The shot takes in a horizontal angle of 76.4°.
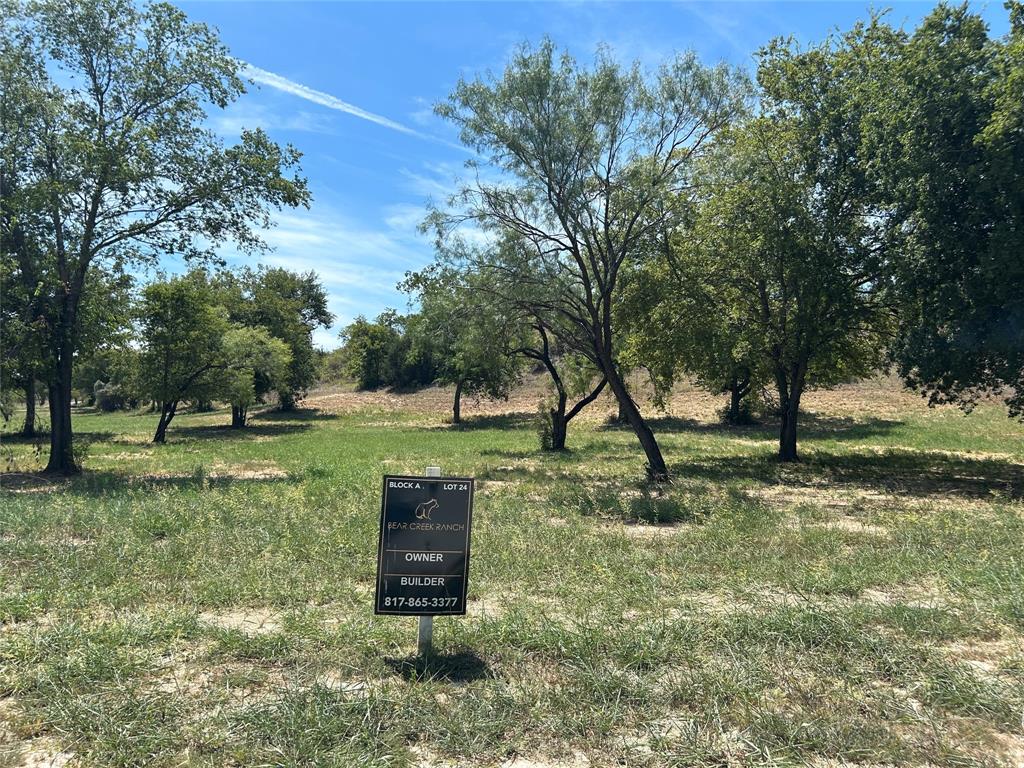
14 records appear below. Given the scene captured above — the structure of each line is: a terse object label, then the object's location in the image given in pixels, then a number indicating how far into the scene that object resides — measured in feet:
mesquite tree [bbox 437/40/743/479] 45.29
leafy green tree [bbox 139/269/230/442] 111.55
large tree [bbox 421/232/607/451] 50.42
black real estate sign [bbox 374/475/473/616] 14.37
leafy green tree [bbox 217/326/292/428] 120.47
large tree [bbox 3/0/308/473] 48.73
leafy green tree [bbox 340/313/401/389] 203.82
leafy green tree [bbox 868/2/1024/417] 39.99
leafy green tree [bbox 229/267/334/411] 174.29
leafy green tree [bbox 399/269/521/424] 51.57
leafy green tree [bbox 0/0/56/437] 46.91
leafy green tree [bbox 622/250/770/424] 54.44
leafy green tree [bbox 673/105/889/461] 53.01
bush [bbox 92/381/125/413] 233.96
